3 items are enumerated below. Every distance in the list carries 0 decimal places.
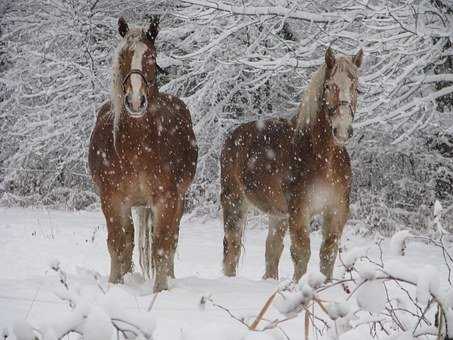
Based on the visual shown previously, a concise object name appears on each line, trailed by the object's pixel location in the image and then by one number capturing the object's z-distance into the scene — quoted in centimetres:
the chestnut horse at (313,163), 1818
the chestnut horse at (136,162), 1782
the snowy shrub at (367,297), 559
